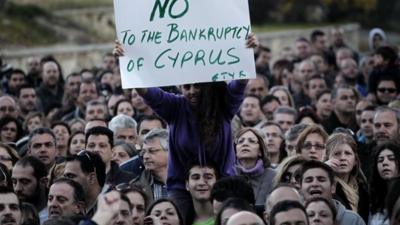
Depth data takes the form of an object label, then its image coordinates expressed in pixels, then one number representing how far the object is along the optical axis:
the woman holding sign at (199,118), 13.64
